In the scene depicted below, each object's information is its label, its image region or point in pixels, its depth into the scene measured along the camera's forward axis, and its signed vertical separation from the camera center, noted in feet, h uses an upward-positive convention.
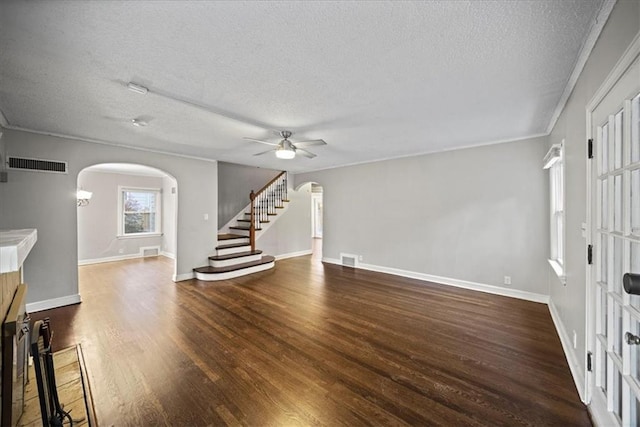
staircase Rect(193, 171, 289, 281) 17.69 -2.60
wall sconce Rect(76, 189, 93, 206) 17.34 +1.22
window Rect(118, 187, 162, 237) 24.26 +0.12
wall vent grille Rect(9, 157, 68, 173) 11.42 +2.26
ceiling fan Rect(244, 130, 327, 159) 11.38 +3.00
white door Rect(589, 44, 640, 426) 4.03 -0.57
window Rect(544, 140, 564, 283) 10.88 +0.19
